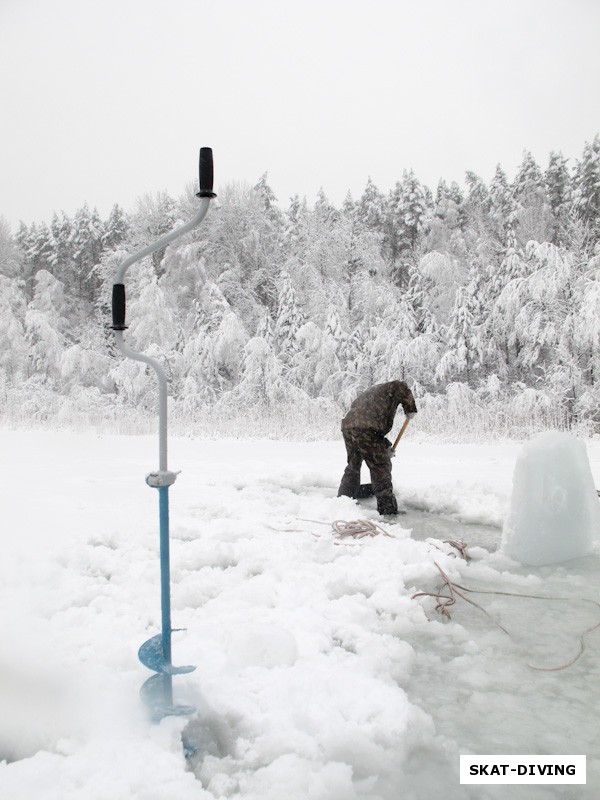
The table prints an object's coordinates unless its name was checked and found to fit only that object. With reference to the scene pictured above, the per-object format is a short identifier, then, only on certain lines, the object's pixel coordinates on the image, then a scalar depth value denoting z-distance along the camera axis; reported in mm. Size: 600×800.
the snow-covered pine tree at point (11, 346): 22469
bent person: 5137
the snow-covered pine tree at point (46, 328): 21953
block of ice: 3760
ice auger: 1915
